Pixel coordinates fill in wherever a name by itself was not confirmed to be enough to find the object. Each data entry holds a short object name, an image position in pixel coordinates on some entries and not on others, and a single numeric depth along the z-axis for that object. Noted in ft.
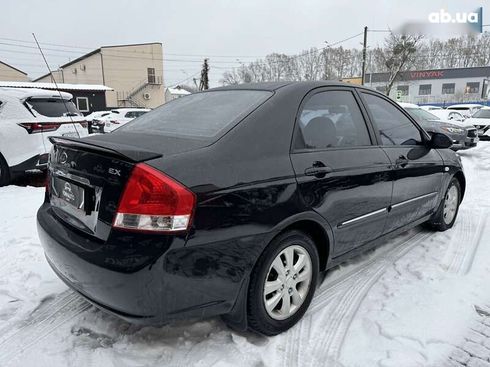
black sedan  6.07
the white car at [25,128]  19.17
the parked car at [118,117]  55.42
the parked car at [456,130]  35.83
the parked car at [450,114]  53.47
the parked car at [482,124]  44.91
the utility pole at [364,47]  92.01
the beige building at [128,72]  143.23
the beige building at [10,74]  155.22
